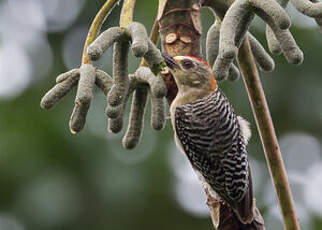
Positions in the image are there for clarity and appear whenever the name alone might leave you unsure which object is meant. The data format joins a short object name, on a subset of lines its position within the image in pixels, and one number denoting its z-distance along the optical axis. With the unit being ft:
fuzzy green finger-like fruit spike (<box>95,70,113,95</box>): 21.76
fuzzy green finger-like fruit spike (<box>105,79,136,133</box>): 21.12
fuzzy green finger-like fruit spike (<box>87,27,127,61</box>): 20.18
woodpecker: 28.37
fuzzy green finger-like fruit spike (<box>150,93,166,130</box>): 22.08
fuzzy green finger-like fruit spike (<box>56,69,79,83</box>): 21.94
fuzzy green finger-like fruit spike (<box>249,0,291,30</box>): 20.02
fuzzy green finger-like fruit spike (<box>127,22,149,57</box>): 19.54
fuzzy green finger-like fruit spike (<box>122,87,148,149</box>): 23.02
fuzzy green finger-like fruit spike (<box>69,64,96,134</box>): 20.59
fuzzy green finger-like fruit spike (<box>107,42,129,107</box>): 20.66
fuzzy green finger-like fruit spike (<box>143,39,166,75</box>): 20.26
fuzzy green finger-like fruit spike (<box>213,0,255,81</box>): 19.99
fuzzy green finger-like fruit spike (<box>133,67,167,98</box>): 21.21
